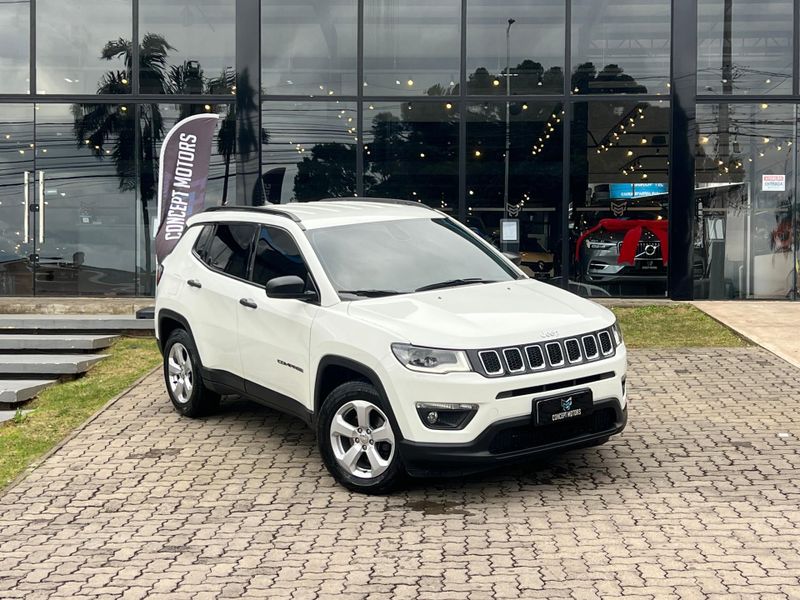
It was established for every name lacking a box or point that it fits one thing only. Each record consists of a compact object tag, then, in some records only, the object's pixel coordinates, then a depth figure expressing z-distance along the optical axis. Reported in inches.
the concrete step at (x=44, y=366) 400.2
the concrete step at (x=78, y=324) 491.5
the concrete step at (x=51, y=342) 442.0
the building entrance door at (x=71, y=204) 639.8
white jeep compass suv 220.4
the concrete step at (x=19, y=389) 351.6
